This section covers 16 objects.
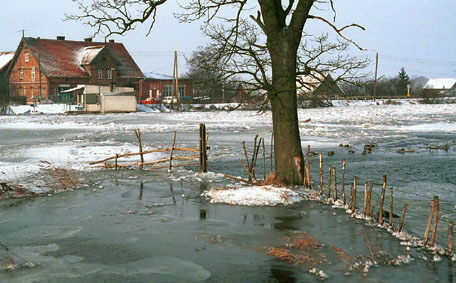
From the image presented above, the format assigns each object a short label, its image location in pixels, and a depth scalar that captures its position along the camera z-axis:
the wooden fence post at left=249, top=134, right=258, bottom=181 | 13.16
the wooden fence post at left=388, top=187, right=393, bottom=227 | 8.68
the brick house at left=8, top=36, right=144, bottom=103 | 66.00
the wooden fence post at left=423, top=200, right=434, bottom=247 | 7.87
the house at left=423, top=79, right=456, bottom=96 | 136.49
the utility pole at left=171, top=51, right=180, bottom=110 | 60.57
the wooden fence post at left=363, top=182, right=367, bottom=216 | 9.72
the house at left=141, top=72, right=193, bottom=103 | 73.94
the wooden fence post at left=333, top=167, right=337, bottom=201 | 10.70
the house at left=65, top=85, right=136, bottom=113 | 55.91
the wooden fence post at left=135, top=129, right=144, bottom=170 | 16.17
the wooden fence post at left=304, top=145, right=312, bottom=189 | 11.96
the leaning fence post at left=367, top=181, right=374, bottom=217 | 9.19
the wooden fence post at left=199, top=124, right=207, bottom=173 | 14.58
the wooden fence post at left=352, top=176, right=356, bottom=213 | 9.76
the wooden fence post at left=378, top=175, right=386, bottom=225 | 8.75
